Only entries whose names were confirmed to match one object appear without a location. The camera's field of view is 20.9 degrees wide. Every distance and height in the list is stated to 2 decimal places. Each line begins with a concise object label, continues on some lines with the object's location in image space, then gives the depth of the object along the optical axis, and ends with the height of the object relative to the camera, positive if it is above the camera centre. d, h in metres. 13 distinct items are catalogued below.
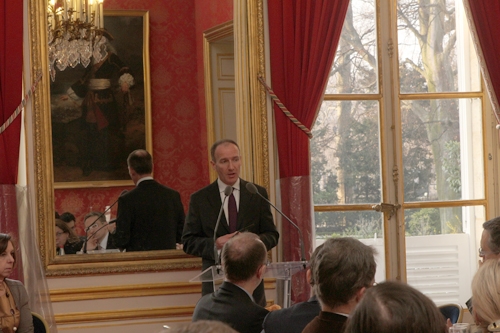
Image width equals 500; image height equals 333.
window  9.46 +0.31
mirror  8.58 +0.42
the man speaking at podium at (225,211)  7.90 -0.10
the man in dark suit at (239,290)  5.06 -0.37
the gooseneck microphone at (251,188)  7.05 +0.02
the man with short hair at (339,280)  3.94 -0.27
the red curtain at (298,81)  8.92 +0.73
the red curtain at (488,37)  9.45 +1.03
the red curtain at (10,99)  8.00 +0.61
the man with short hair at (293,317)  4.62 -0.43
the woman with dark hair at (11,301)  6.81 -0.51
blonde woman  4.32 -0.35
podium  6.81 -0.41
